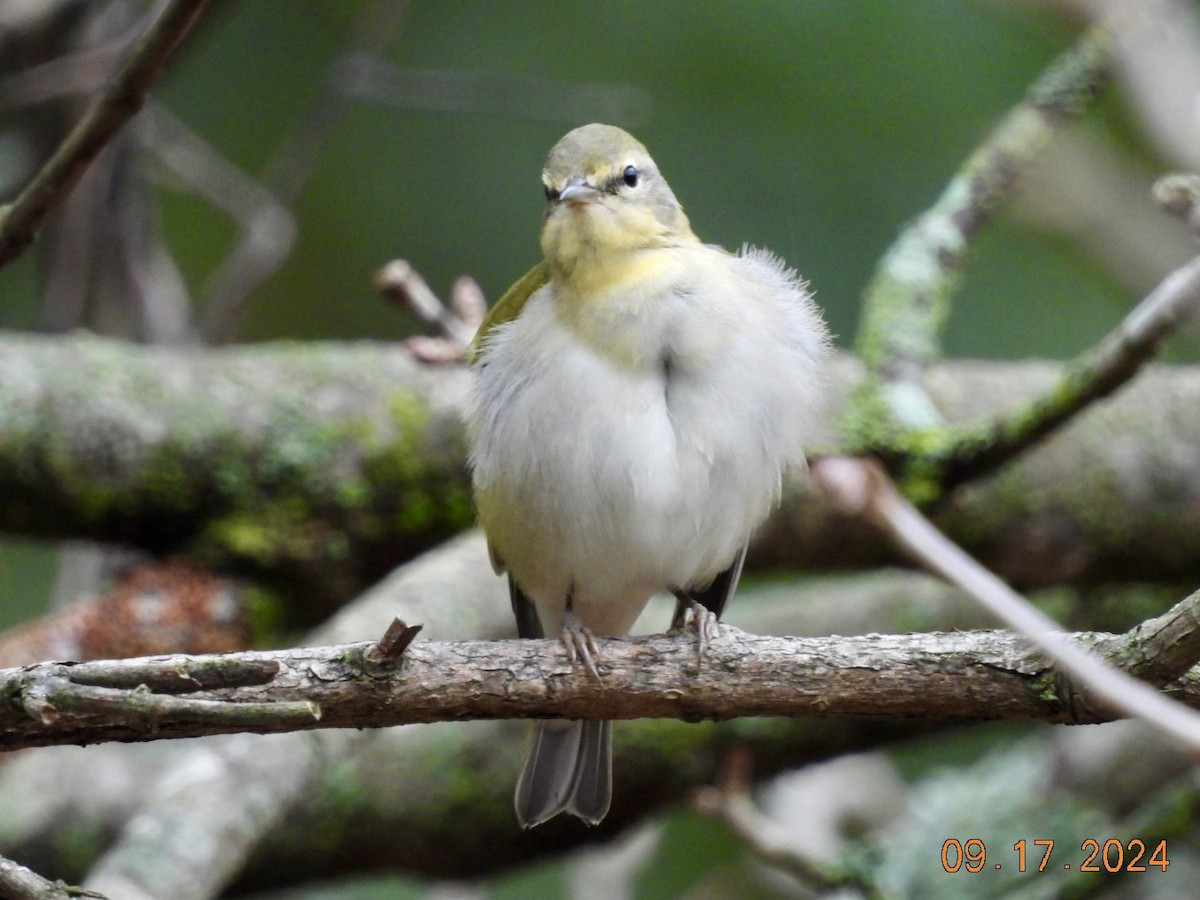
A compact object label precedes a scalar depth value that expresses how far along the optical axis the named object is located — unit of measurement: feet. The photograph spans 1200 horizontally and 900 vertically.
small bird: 20.92
